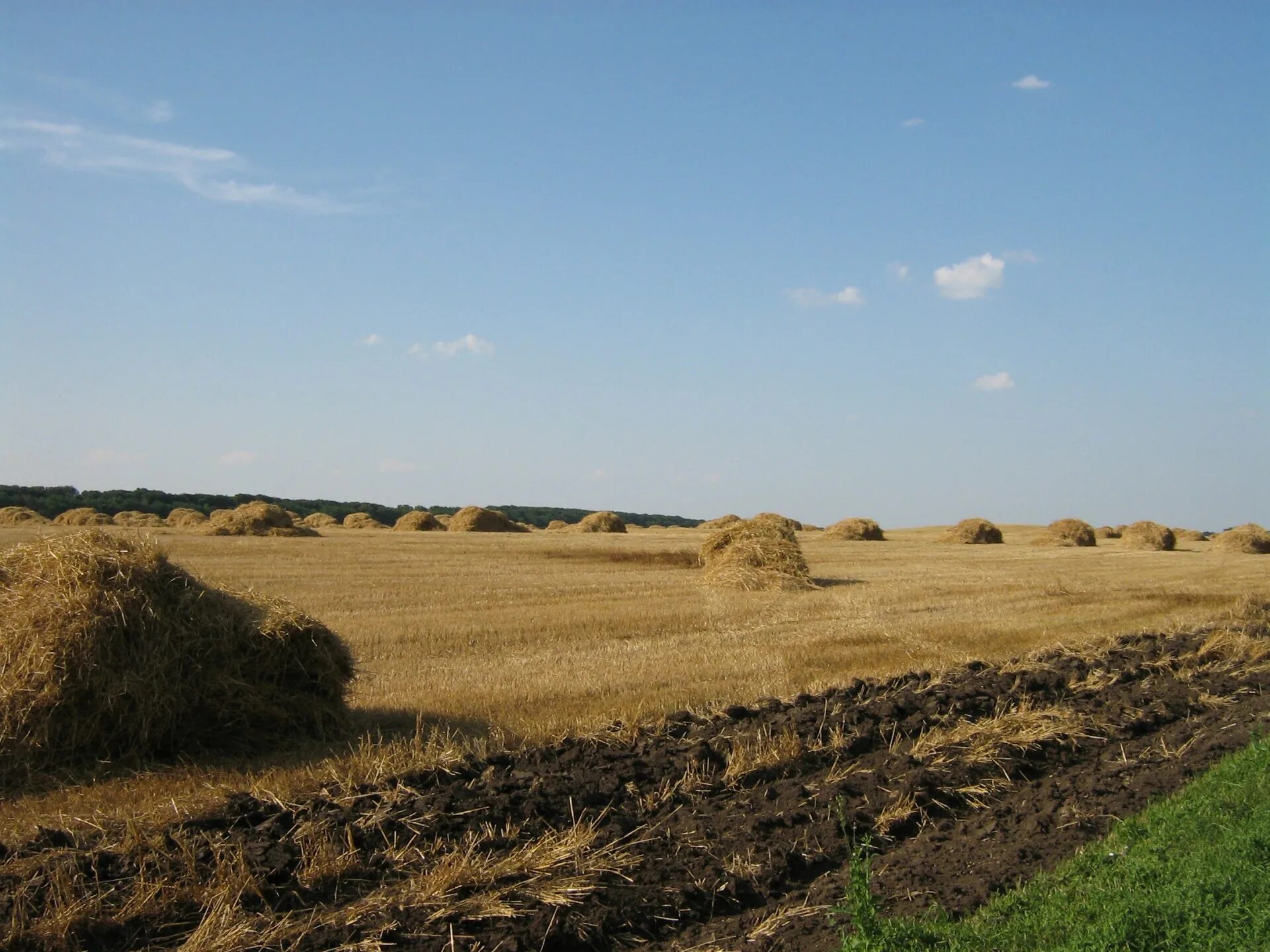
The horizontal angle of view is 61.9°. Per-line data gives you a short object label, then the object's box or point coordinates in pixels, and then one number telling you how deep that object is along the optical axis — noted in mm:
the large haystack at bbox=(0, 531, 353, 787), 6770
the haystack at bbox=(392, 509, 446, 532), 39697
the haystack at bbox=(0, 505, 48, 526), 29875
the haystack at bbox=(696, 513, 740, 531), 36531
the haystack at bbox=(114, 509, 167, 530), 32425
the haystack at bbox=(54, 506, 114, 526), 30219
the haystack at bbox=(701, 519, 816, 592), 19797
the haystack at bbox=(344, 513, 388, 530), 41781
